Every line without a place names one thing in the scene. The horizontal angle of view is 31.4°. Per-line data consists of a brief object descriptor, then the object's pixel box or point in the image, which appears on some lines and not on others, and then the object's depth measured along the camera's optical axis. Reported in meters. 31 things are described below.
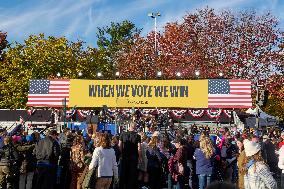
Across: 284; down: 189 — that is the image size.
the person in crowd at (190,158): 13.85
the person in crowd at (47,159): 11.70
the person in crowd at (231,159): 14.46
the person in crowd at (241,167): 8.30
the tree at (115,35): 80.99
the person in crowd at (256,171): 7.33
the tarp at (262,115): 33.75
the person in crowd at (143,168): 12.59
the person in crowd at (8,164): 11.98
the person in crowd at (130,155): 12.66
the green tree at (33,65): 52.59
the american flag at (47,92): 34.53
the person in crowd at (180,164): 12.88
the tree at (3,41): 65.77
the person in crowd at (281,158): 11.22
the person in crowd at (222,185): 2.93
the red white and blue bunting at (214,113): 35.16
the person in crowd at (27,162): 12.17
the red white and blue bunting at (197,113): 35.78
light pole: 54.84
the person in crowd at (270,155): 13.51
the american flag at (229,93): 33.50
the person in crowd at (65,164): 12.34
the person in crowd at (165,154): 12.92
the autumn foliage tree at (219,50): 47.25
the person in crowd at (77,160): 11.47
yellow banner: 34.50
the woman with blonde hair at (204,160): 12.18
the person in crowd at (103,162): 10.41
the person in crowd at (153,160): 12.60
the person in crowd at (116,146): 12.76
